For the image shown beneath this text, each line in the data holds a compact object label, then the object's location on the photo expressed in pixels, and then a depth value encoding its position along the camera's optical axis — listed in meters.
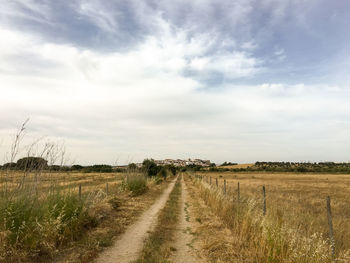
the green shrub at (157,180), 31.12
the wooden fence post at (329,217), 4.99
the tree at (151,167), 40.22
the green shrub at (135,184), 18.02
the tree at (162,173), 40.80
